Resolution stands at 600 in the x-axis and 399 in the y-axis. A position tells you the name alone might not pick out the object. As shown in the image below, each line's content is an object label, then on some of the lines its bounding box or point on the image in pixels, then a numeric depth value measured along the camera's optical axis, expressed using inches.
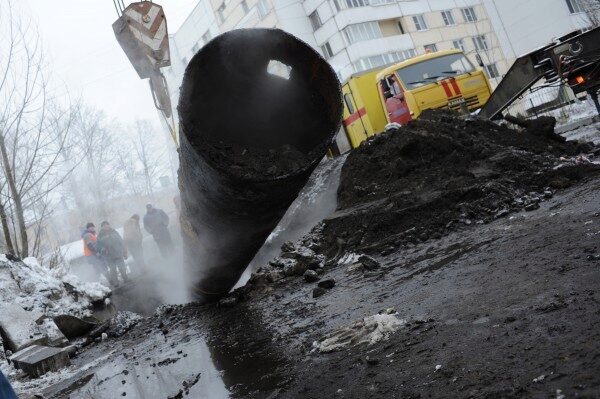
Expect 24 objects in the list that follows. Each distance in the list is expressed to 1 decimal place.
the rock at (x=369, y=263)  169.2
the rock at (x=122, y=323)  230.4
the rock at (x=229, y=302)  189.5
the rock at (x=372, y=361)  81.9
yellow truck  394.6
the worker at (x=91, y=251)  470.9
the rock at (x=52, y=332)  237.0
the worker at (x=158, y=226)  460.4
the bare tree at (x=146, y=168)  1788.9
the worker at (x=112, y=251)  442.9
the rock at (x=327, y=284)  160.1
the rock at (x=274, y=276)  201.8
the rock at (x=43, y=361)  186.4
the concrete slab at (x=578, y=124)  457.7
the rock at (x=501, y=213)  183.8
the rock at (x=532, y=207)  175.9
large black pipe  87.7
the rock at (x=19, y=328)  236.2
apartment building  1246.9
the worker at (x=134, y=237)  502.9
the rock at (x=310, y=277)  186.1
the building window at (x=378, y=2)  1339.8
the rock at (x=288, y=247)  229.9
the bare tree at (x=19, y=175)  359.6
